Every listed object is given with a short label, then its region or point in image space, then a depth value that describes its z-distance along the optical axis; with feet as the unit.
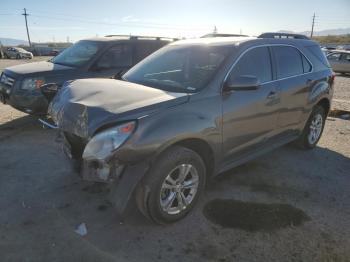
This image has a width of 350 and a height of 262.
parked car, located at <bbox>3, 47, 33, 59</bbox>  128.47
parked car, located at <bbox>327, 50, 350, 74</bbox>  66.59
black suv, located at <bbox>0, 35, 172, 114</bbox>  20.65
